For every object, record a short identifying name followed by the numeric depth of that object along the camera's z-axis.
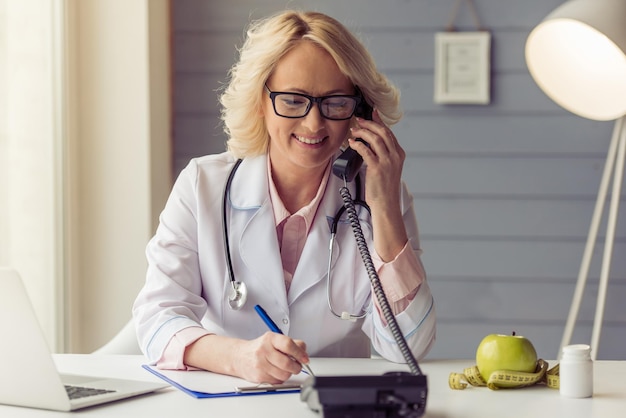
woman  2.15
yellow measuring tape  1.92
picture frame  3.31
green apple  1.94
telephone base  1.69
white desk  1.80
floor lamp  3.02
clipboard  1.89
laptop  1.77
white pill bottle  1.88
